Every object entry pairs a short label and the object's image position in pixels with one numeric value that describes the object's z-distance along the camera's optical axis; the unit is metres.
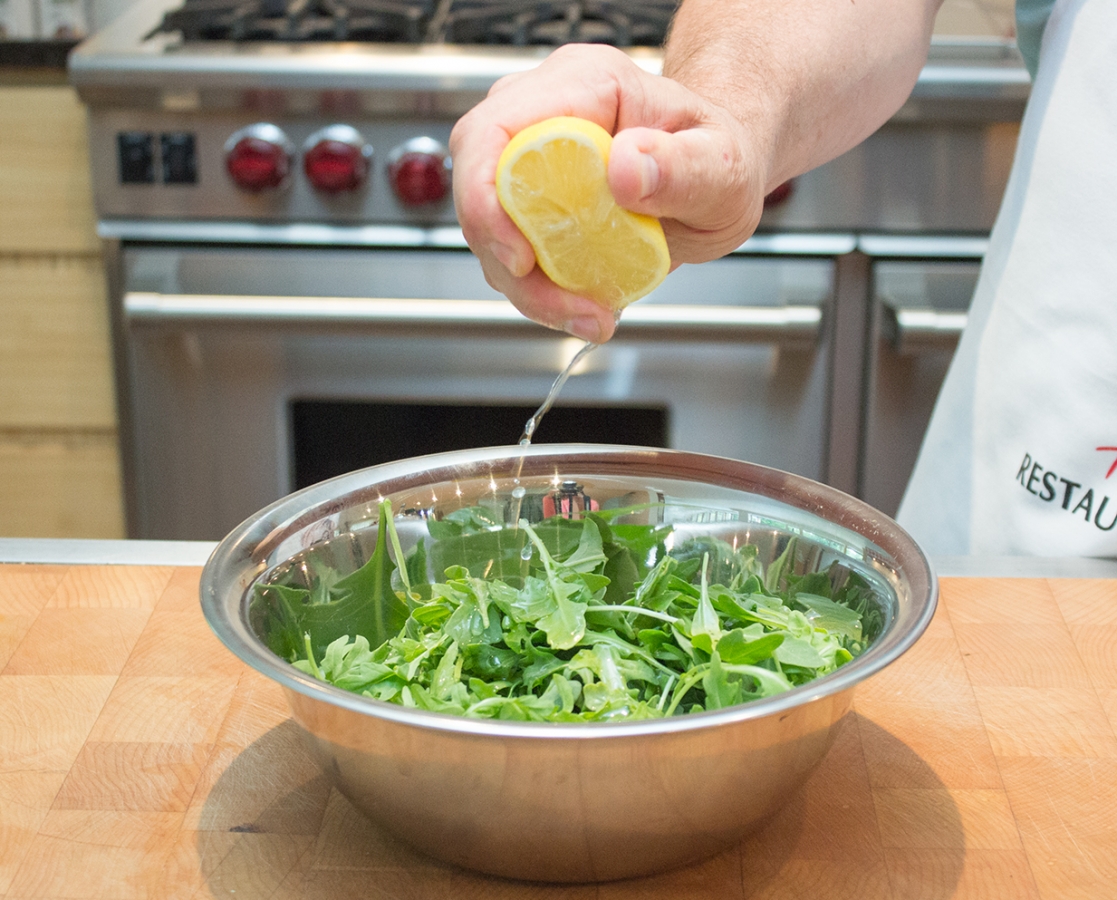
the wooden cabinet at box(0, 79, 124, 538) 1.66
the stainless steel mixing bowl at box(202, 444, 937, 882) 0.51
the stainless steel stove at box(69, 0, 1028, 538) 1.55
